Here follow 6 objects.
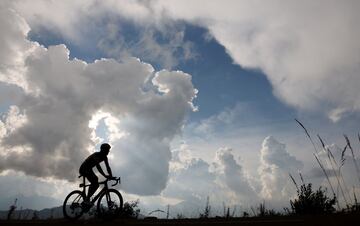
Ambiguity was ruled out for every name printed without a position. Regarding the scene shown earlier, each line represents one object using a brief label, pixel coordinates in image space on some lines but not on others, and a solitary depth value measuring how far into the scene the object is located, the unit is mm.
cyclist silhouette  13273
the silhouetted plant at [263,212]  14670
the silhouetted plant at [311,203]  17359
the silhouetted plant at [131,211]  22058
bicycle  13539
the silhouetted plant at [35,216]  17067
